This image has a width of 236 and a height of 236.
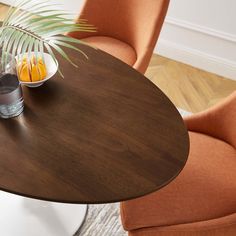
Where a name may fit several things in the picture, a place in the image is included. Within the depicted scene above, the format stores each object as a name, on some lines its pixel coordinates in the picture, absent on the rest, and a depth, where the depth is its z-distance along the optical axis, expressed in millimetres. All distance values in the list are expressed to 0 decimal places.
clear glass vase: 1438
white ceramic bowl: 1599
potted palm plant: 1417
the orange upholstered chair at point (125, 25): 2196
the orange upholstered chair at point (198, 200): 1514
